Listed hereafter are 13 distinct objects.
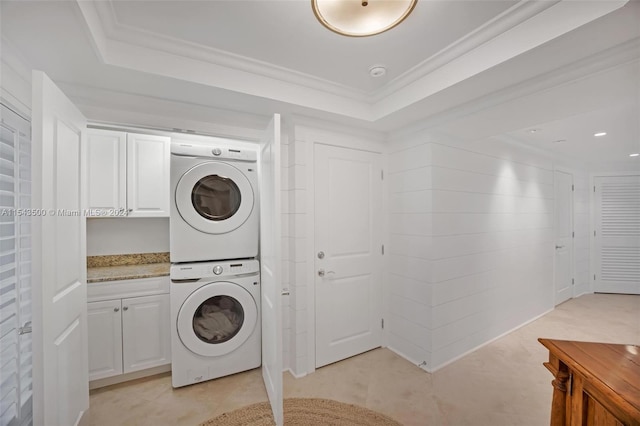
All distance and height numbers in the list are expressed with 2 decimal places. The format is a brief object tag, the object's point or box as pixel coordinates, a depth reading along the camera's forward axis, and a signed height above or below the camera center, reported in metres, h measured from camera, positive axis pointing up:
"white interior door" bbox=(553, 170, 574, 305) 4.05 -0.39
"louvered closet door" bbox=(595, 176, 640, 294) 4.63 -0.40
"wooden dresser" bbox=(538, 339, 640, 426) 0.84 -0.58
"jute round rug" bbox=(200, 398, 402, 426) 1.78 -1.37
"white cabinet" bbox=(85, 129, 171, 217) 2.15 +0.32
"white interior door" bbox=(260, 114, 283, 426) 1.68 -0.35
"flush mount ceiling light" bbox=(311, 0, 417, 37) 1.17 +0.89
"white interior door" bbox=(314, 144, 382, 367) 2.43 -0.37
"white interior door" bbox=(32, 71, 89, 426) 1.13 -0.25
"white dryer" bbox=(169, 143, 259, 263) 2.20 +0.08
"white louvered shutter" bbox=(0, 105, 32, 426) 1.38 -0.31
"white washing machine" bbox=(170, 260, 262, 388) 2.13 -0.88
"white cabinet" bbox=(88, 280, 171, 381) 2.06 -0.96
